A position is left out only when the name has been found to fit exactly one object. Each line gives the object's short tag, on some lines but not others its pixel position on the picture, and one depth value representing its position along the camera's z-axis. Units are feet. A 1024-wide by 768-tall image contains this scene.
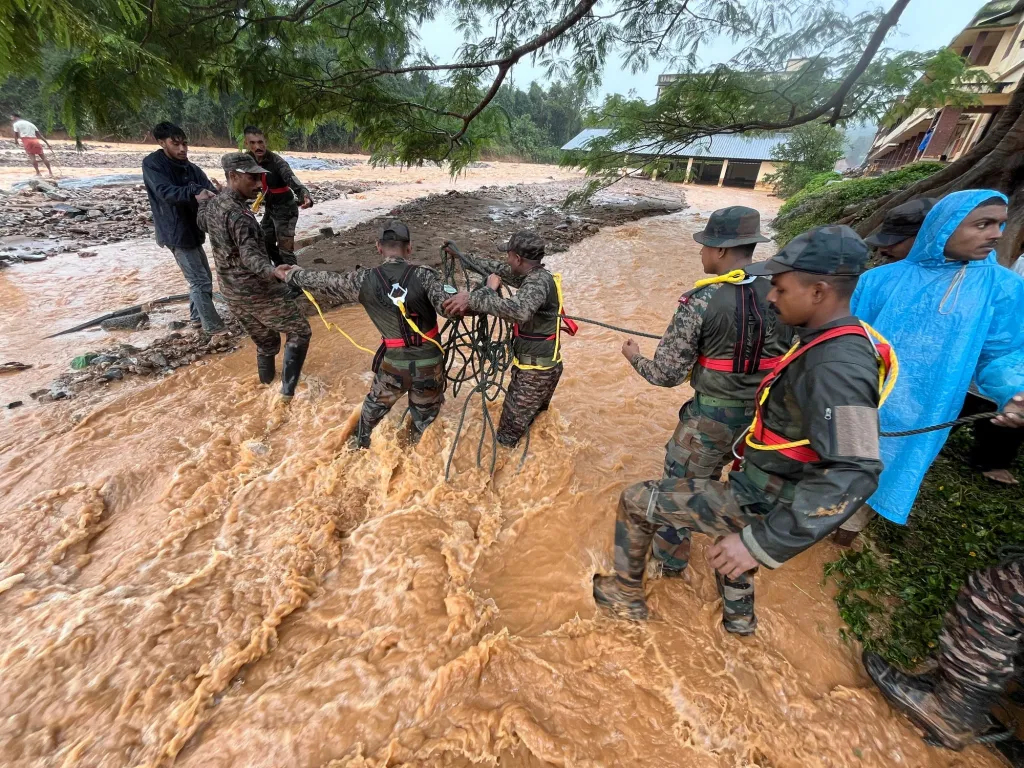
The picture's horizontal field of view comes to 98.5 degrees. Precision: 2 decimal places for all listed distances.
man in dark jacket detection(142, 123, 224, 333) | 14.84
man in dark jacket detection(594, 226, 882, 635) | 4.89
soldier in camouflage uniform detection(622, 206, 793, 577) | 7.41
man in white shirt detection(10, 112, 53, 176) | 43.47
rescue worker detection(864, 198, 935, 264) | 9.48
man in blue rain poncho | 7.06
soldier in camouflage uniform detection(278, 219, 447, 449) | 10.21
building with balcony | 50.39
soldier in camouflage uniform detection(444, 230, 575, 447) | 9.79
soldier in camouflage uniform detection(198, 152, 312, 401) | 12.32
